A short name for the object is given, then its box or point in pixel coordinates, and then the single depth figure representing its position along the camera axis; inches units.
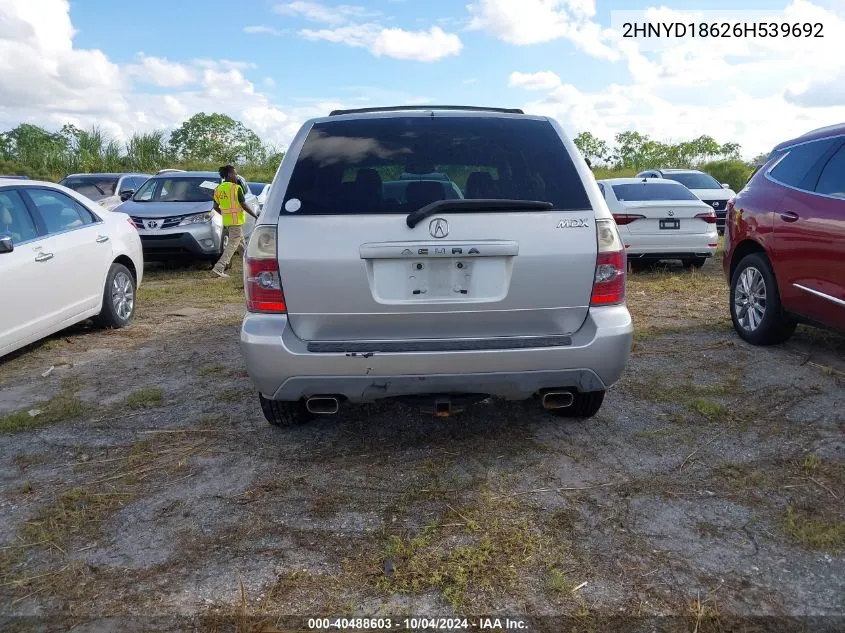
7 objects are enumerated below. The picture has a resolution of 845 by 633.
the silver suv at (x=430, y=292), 131.0
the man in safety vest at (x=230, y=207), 433.1
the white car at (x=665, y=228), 405.1
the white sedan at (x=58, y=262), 220.7
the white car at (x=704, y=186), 637.3
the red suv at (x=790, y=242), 201.8
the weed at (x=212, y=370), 215.5
